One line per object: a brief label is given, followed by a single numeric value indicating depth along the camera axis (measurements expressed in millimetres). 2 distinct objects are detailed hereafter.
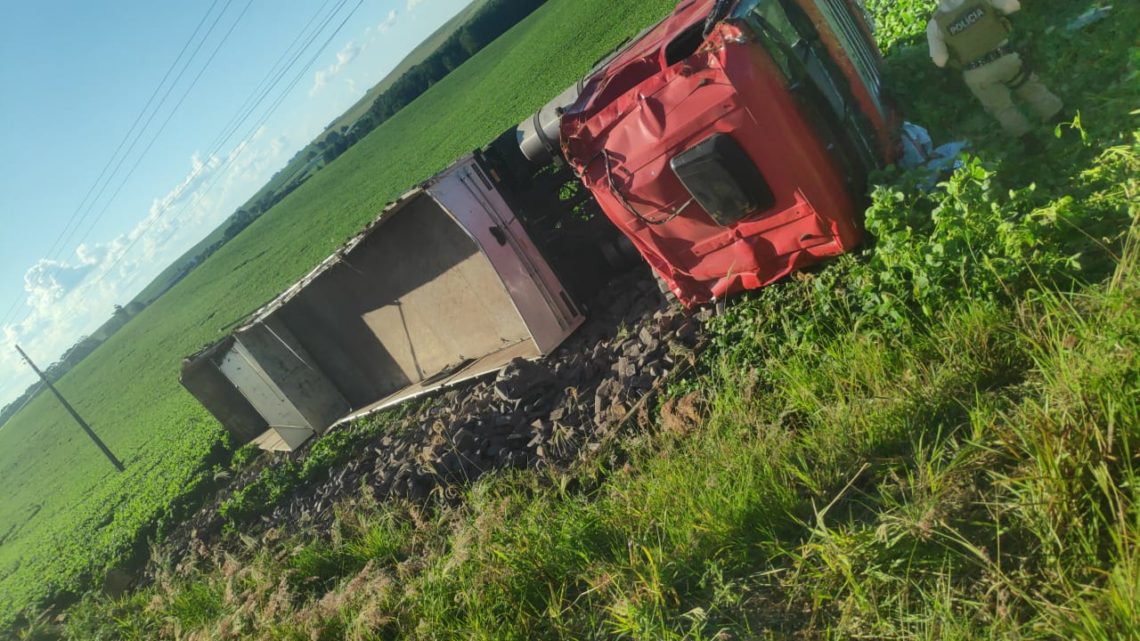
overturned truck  4223
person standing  4523
